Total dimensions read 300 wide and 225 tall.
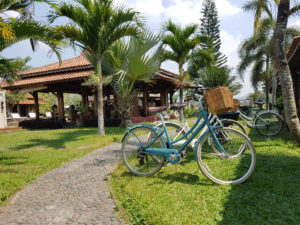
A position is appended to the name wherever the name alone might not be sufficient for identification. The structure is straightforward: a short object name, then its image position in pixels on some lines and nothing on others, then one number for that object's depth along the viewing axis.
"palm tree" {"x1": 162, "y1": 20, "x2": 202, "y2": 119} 13.16
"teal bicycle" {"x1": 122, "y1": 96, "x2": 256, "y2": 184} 3.28
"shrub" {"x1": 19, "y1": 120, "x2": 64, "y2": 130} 14.11
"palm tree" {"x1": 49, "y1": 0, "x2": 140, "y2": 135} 7.72
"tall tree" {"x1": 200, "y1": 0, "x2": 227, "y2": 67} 35.16
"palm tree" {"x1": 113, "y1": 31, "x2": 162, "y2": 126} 9.36
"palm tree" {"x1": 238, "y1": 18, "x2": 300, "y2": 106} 20.75
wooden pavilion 13.55
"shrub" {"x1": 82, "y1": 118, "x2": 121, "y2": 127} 13.01
